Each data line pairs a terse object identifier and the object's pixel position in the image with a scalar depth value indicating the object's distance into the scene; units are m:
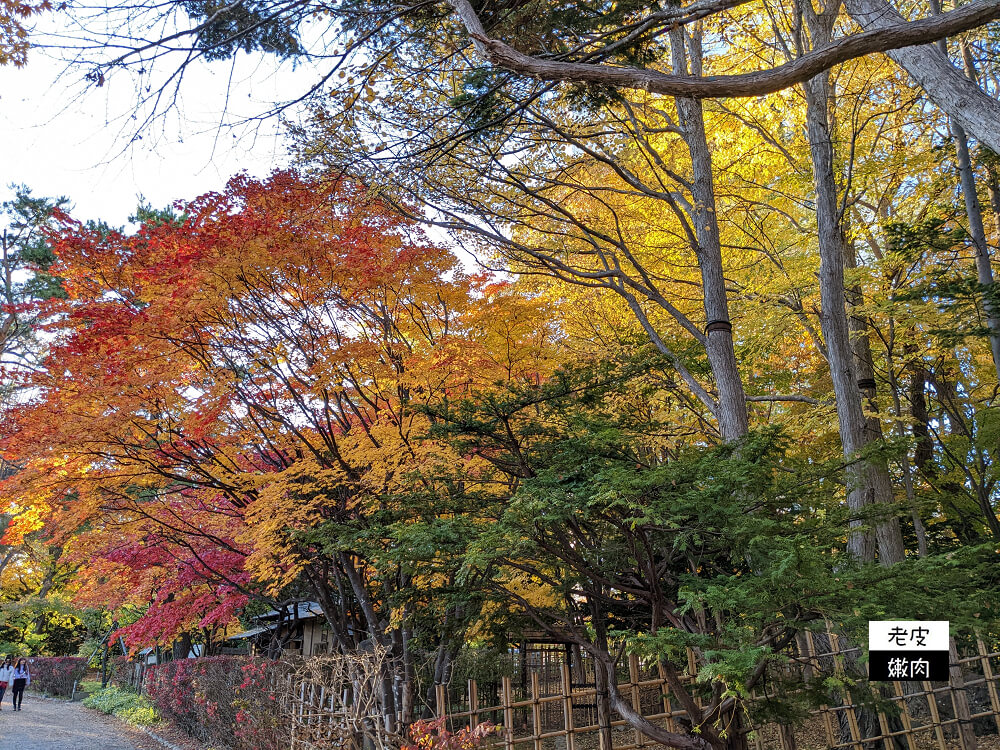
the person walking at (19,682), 18.77
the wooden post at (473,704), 6.70
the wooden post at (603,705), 7.15
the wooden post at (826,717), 7.50
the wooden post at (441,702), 6.55
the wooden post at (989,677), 8.23
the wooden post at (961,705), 8.13
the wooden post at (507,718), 6.48
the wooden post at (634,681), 7.02
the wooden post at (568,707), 6.83
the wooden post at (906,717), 7.96
